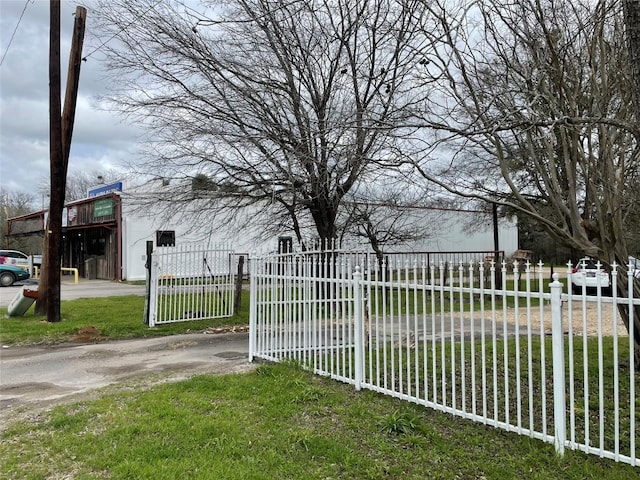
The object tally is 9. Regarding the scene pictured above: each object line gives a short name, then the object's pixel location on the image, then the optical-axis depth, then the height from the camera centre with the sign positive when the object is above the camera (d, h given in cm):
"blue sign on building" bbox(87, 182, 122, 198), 2603 +419
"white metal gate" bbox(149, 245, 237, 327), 1012 -53
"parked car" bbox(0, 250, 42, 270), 2198 +12
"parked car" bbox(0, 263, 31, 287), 2120 -54
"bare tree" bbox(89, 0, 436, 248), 935 +334
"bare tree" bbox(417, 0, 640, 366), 548 +194
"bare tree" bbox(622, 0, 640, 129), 290 +126
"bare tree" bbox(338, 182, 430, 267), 1288 +119
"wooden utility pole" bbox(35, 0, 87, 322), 1042 +262
